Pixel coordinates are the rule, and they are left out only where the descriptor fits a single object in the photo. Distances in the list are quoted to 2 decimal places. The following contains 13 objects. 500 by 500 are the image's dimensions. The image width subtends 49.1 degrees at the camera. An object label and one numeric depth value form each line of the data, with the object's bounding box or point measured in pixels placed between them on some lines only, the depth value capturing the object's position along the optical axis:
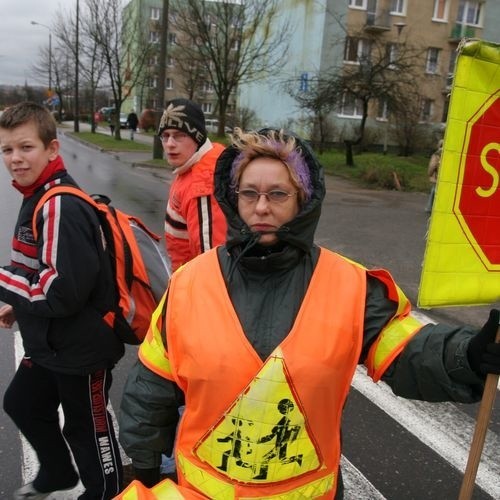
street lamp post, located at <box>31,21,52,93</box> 51.68
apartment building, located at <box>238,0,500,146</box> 33.12
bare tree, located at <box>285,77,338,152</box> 21.23
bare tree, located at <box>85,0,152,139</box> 33.03
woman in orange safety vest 1.65
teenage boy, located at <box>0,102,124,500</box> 2.23
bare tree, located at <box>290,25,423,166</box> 20.95
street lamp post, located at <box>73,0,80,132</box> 37.12
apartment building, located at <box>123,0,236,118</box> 35.55
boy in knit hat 3.06
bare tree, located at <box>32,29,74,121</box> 52.44
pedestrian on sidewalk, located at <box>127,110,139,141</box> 40.56
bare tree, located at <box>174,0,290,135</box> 27.59
